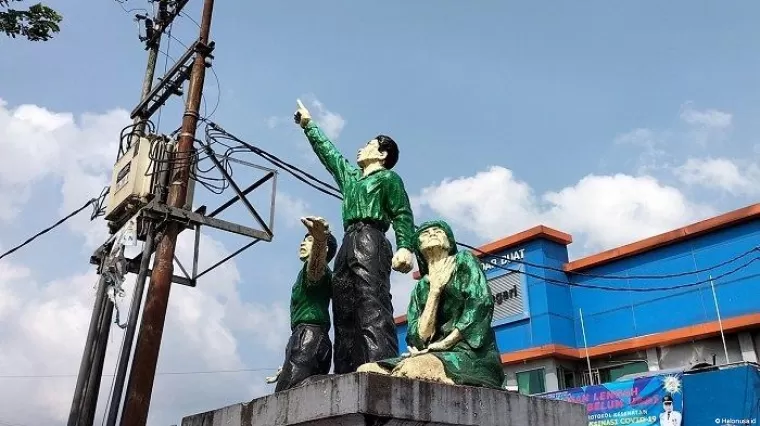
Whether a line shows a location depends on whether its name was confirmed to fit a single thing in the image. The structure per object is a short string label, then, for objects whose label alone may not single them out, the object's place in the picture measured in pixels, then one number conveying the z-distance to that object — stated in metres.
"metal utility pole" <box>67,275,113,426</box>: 8.94
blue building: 13.24
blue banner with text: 11.11
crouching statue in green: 3.41
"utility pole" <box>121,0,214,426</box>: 7.56
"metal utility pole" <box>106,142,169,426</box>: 7.79
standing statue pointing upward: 4.14
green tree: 5.90
